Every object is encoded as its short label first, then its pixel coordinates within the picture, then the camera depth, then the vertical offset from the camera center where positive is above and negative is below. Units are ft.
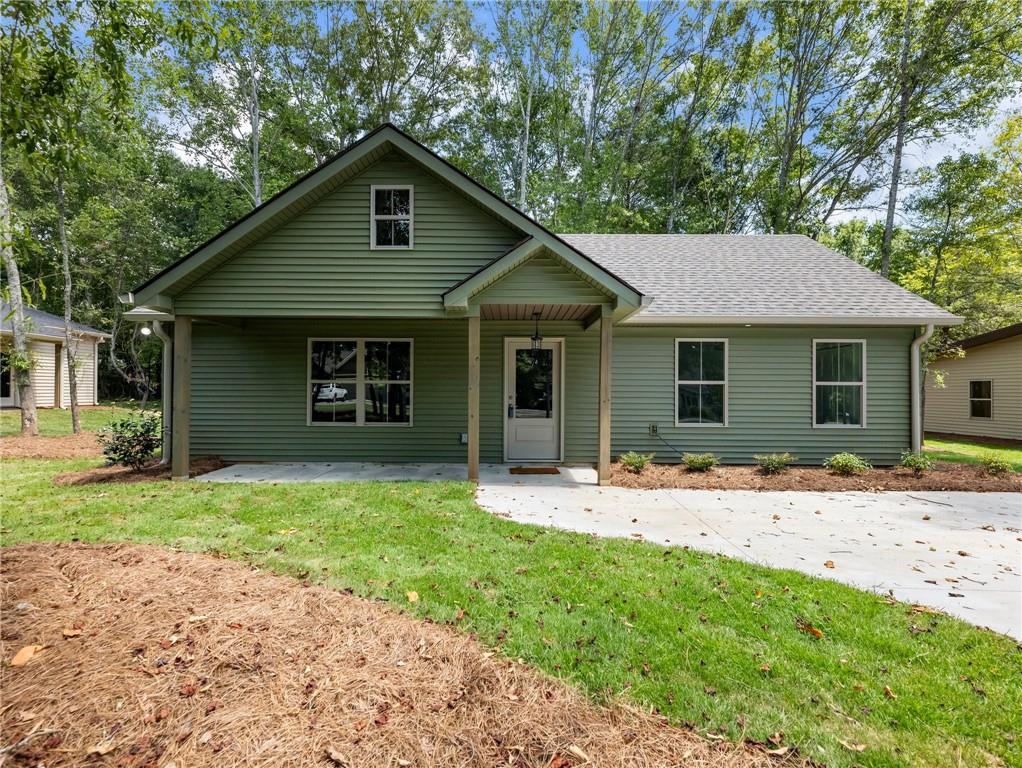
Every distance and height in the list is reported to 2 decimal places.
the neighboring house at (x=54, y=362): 56.49 +3.15
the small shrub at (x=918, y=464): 26.61 -4.48
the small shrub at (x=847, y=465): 26.81 -4.56
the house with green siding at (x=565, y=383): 30.01 +0.17
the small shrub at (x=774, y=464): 27.04 -4.53
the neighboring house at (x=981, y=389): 46.03 -0.41
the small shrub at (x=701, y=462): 27.30 -4.48
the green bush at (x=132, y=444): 25.98 -3.23
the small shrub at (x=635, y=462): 26.63 -4.37
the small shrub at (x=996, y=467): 25.50 -4.49
